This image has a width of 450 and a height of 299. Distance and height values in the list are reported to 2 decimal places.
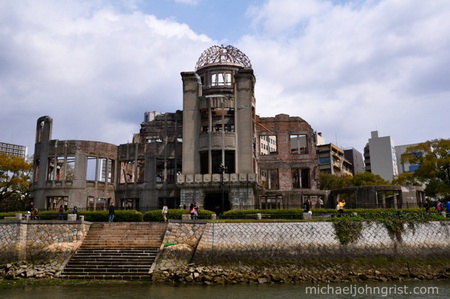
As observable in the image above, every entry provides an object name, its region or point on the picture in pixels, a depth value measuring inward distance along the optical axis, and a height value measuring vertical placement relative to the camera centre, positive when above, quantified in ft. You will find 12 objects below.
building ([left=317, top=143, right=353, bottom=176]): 323.78 +46.15
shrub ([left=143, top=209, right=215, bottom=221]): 106.22 +0.73
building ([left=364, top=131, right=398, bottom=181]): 316.81 +46.22
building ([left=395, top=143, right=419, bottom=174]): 342.01 +50.74
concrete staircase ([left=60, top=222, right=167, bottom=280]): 82.64 -7.53
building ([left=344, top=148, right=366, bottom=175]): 368.48 +52.04
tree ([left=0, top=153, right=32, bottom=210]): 156.04 +13.34
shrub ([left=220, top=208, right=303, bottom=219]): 108.35 +0.82
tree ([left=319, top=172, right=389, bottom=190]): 195.21 +18.35
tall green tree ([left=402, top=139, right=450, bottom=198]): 157.17 +18.59
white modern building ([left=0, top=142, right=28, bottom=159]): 589.07 +104.79
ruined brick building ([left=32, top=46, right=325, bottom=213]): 136.67 +20.15
